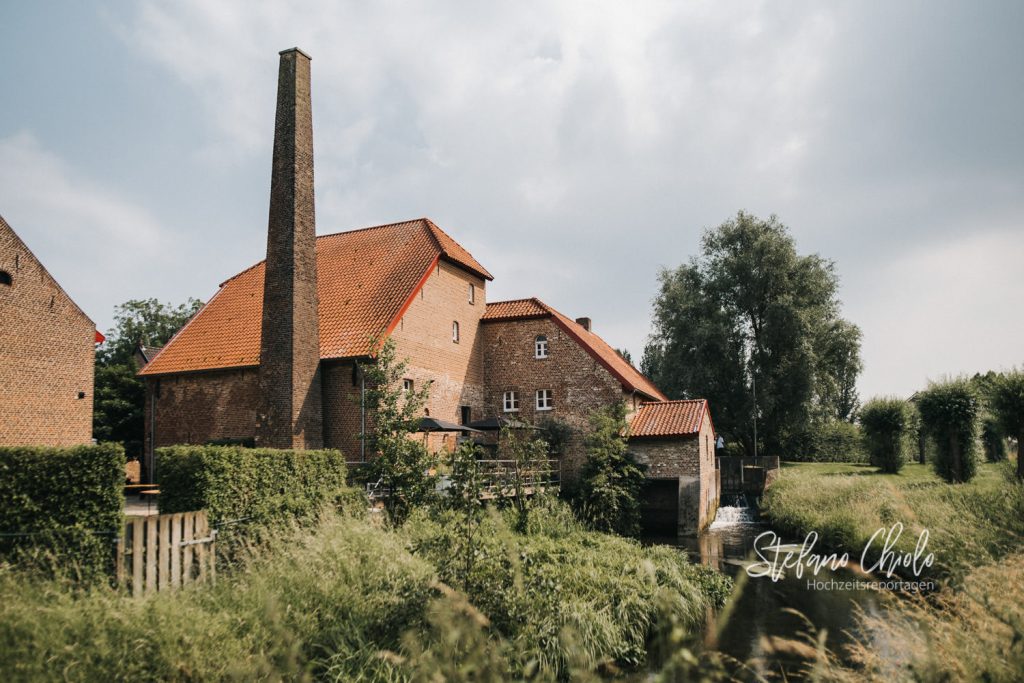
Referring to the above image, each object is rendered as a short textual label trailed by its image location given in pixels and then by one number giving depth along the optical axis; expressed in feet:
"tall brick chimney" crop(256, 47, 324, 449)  63.31
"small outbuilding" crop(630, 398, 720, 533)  75.46
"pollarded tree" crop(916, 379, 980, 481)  89.45
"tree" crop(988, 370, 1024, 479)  74.64
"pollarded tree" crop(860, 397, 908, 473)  113.29
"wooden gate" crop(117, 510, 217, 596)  27.86
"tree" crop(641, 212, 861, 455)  121.39
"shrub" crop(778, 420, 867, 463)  142.31
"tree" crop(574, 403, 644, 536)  69.82
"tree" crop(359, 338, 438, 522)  47.29
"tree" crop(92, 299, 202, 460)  108.58
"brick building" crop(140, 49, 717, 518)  65.05
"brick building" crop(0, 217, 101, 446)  64.23
